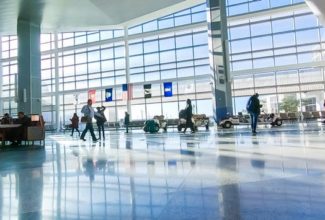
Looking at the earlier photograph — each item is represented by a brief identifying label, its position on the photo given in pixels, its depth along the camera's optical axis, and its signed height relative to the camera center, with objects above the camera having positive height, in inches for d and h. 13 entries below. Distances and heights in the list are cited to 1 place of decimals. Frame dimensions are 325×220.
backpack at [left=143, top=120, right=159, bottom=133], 754.8 +1.6
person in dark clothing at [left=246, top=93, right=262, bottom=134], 442.6 +22.5
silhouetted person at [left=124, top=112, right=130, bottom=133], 880.4 +25.2
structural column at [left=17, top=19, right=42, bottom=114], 757.9 +151.8
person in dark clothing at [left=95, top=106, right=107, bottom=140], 462.6 +16.4
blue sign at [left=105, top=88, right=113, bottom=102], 1244.4 +133.6
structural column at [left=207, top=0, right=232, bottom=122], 778.2 +154.7
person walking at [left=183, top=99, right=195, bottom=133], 526.0 +19.5
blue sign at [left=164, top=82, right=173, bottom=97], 1089.4 +130.8
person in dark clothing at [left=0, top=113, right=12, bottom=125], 443.0 +17.6
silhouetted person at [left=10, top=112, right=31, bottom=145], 424.1 +4.9
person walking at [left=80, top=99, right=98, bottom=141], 422.3 +21.0
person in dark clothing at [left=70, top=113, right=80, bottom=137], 797.2 +22.8
